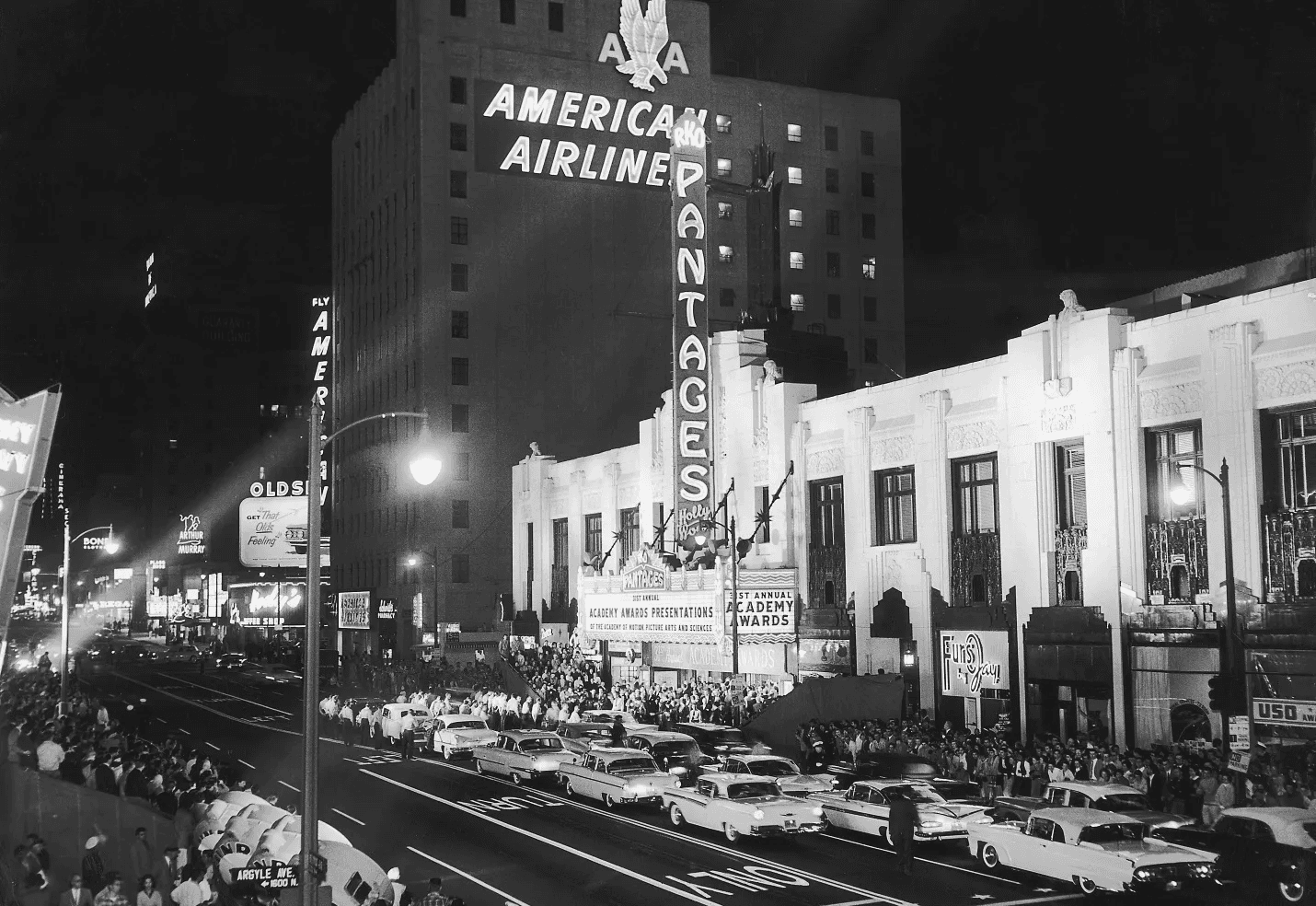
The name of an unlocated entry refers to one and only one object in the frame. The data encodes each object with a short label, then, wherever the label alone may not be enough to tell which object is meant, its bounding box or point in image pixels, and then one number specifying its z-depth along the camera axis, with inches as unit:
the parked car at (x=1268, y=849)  738.2
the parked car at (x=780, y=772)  1121.4
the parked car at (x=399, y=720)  1667.1
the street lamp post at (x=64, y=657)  1865.2
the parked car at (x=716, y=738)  1374.9
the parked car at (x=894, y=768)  1106.1
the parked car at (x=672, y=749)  1294.3
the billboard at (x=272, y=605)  3976.4
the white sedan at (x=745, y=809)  1000.2
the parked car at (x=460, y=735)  1551.4
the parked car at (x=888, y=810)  978.7
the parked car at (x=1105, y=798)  911.2
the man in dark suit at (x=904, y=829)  892.0
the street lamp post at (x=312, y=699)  627.8
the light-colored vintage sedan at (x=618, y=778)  1164.5
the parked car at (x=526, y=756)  1343.5
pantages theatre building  1181.1
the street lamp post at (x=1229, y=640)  1083.9
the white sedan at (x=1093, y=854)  770.2
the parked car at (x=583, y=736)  1376.7
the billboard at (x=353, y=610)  3454.5
